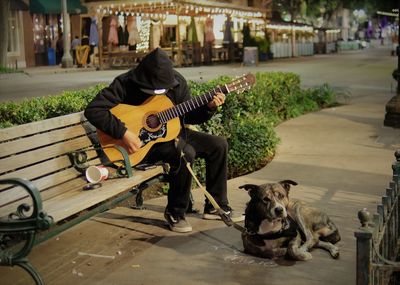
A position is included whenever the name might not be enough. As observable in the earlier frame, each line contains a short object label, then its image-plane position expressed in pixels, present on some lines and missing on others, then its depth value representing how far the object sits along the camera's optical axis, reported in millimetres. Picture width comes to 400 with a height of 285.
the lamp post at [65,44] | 31548
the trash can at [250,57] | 32312
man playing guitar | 4965
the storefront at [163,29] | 30438
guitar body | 5074
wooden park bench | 3676
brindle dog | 4297
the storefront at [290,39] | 43938
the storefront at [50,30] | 35312
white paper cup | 4781
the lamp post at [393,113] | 10375
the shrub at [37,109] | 6500
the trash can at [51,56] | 36469
